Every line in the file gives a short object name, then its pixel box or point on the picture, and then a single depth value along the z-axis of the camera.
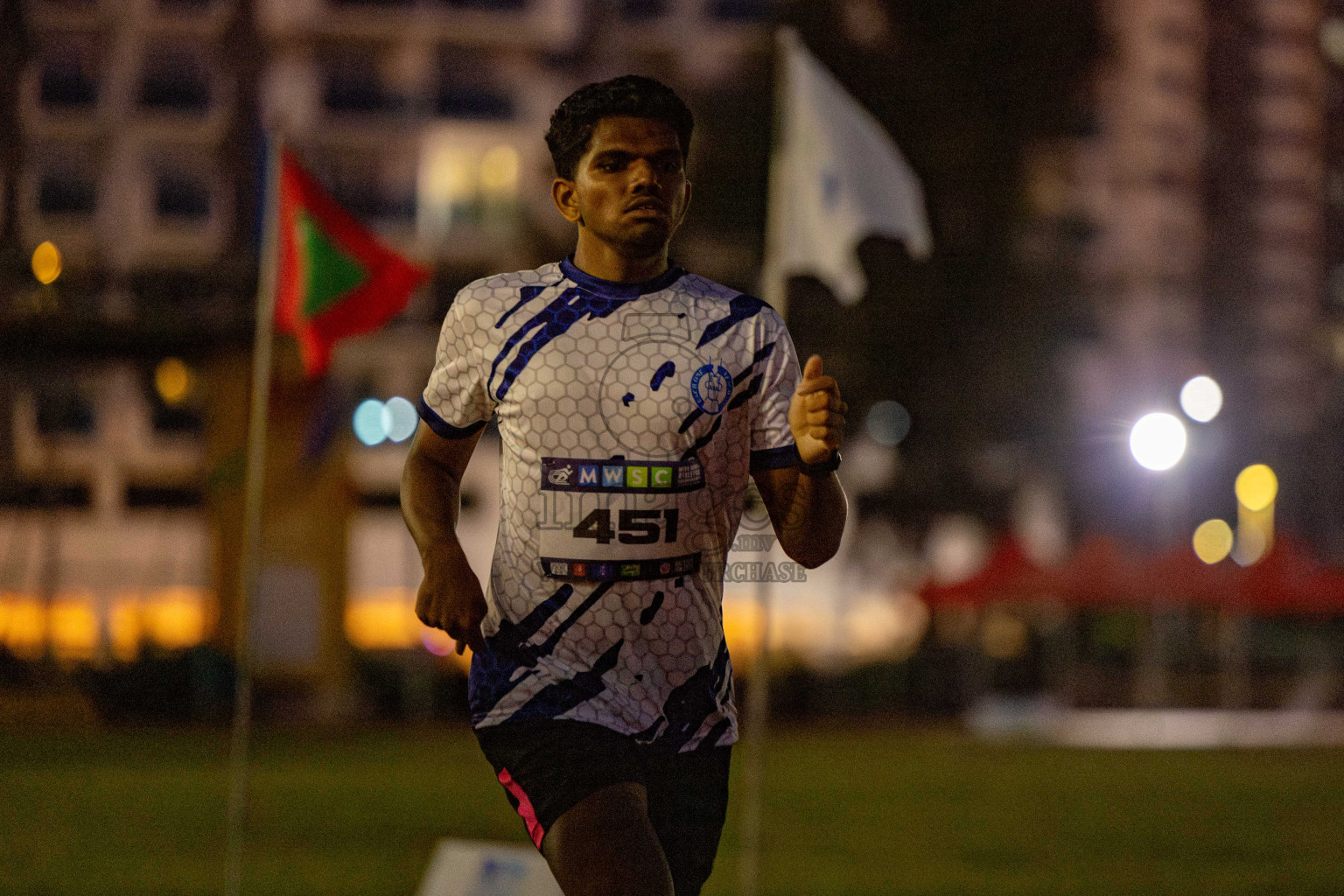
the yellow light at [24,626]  29.05
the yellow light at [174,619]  31.88
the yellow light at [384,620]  51.69
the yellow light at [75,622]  43.84
